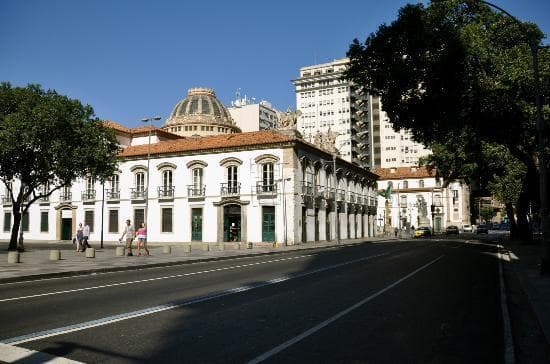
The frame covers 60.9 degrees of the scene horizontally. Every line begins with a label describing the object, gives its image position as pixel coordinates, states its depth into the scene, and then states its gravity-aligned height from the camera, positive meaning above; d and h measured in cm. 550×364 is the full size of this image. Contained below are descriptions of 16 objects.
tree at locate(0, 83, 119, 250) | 2555 +459
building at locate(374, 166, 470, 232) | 9688 +277
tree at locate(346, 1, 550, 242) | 1811 +570
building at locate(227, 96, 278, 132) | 13486 +2942
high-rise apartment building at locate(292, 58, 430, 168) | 11319 +2256
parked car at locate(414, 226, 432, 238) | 6059 -244
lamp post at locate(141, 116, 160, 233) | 3296 +691
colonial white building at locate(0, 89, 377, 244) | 3969 +200
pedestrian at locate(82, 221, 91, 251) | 2814 -96
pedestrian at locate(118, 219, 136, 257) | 2383 -95
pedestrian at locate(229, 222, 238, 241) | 4091 -141
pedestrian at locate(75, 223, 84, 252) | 2776 -112
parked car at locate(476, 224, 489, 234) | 7164 -270
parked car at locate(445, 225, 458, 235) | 6569 -255
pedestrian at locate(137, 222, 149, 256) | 2430 -97
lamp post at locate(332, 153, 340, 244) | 4825 +284
